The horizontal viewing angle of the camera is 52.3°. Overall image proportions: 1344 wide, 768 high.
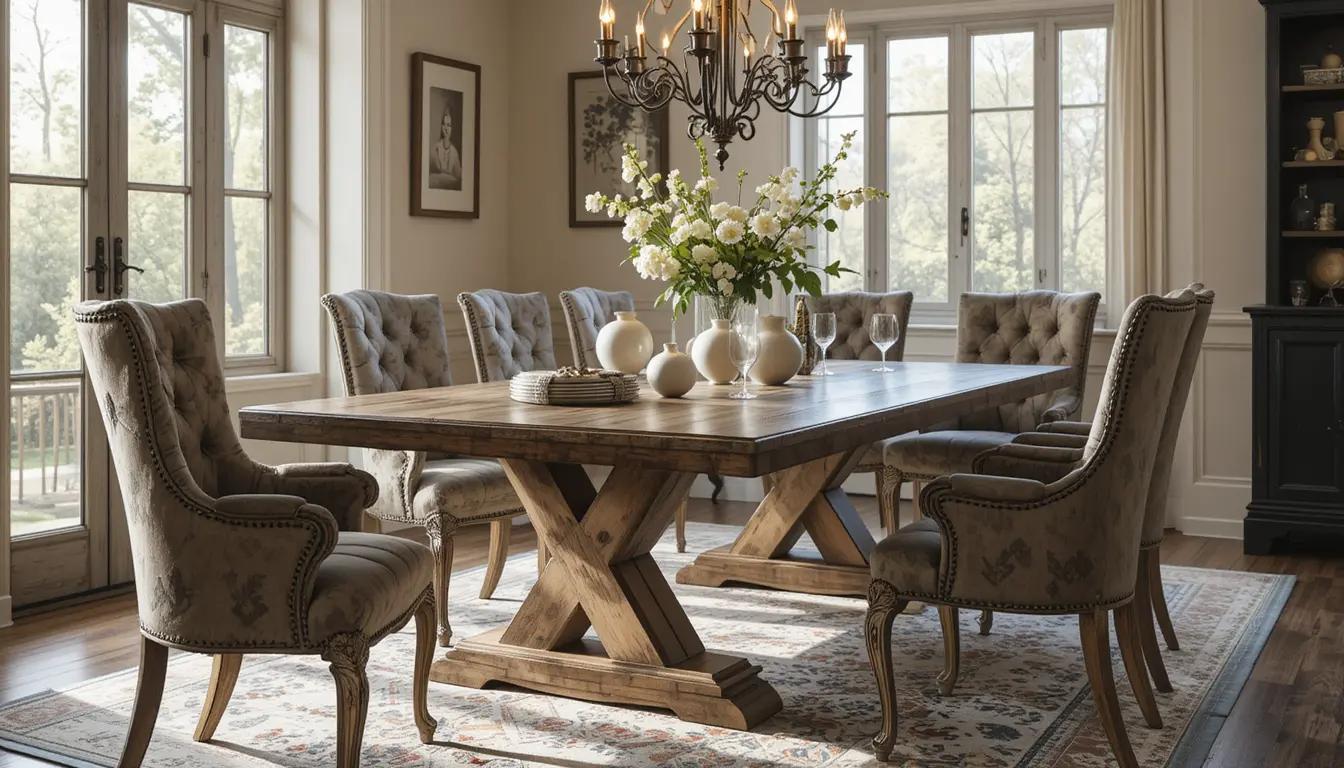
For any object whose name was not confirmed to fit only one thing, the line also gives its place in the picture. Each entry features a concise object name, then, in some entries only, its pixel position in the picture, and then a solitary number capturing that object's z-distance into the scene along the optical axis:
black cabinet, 5.17
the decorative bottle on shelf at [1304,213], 5.35
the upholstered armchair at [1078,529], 2.75
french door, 4.45
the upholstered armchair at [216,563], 2.55
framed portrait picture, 5.96
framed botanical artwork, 6.55
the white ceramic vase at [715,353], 3.70
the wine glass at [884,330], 4.20
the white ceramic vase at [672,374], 3.37
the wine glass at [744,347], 3.31
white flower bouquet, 3.60
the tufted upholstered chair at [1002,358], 4.59
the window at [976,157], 6.07
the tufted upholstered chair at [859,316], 5.30
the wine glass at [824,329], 4.01
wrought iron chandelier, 3.65
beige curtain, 5.62
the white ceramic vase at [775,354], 3.75
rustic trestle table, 2.66
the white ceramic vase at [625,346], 3.78
